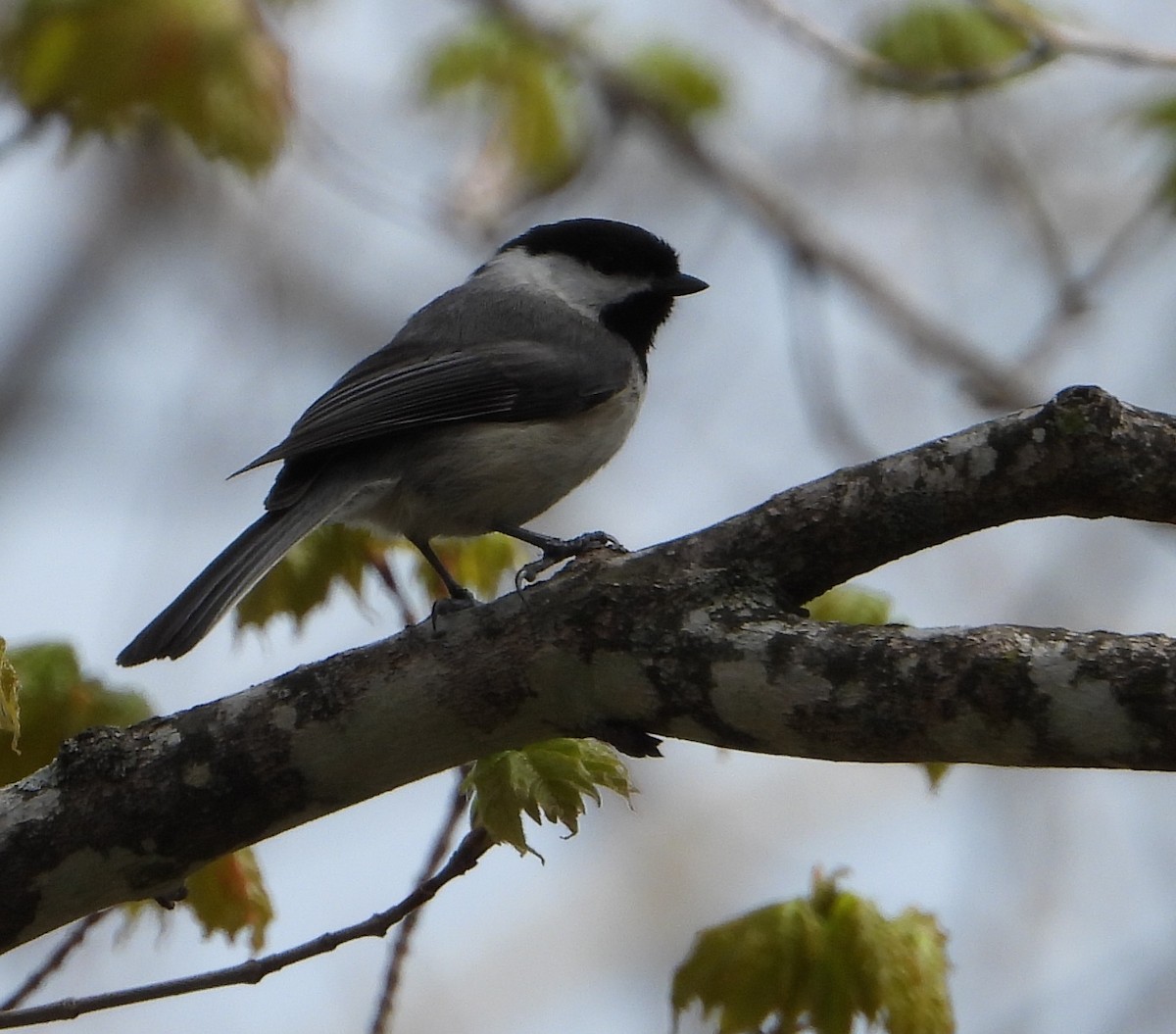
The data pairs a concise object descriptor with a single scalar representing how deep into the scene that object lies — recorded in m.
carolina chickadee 5.67
